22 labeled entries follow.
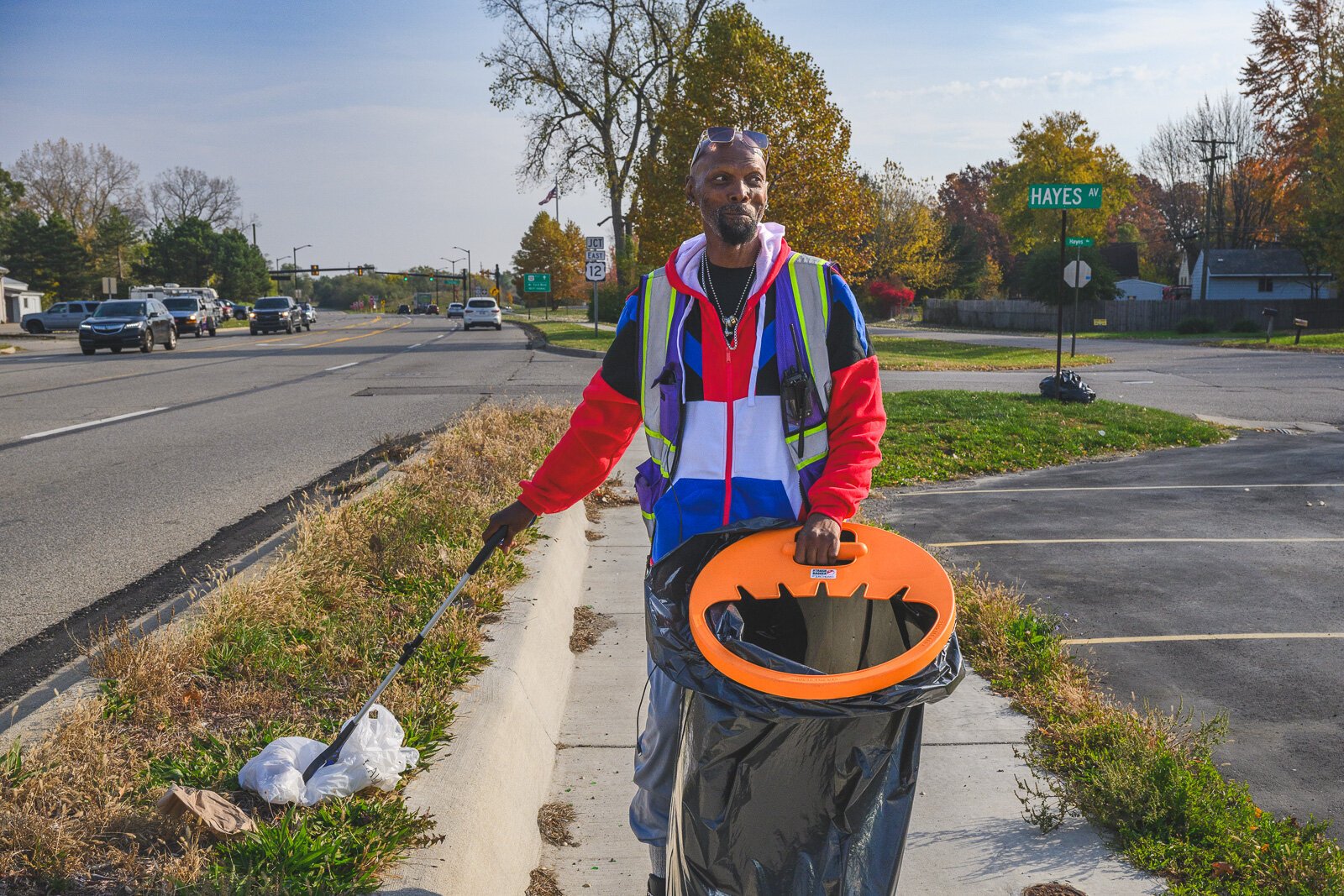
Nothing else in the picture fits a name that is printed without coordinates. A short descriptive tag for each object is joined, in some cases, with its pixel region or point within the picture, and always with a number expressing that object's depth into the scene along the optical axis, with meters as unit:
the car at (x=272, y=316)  48.84
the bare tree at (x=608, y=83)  46.12
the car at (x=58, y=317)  48.44
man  2.58
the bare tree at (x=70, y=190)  90.94
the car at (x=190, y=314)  45.97
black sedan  30.20
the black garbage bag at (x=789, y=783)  2.12
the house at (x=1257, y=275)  64.62
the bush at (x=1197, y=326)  49.62
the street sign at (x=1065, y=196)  14.98
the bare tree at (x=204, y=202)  105.19
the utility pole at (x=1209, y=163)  61.62
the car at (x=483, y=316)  54.22
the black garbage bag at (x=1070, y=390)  14.76
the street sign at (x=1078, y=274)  24.56
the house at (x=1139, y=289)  78.88
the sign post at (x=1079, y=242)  19.60
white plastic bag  2.89
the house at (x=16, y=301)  64.00
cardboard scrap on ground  2.64
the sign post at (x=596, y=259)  33.81
